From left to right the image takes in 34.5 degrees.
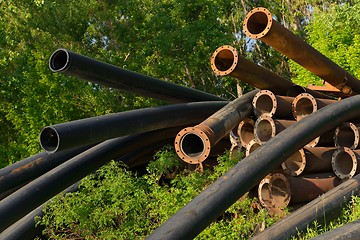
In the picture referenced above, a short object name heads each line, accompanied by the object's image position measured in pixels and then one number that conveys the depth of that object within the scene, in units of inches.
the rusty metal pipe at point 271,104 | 357.8
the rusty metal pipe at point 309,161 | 354.3
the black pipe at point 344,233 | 219.9
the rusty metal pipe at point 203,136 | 297.9
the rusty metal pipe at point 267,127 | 350.9
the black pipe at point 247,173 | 246.5
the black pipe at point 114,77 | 310.2
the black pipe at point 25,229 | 356.8
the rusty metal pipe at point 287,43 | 330.3
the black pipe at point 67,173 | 328.2
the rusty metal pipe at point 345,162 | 355.6
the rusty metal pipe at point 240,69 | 346.6
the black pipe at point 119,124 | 282.5
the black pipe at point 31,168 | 366.3
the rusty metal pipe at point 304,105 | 367.6
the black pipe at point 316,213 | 279.7
